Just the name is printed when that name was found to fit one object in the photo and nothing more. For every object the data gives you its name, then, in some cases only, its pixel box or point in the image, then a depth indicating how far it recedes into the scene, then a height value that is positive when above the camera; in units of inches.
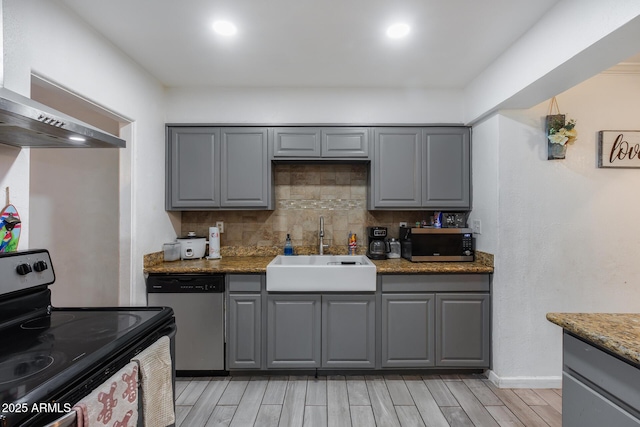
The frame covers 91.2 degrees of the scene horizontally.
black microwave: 107.3 -10.1
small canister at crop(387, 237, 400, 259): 118.0 -13.1
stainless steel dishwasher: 98.3 -30.7
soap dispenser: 119.9 -13.1
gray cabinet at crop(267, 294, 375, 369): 99.0 -36.8
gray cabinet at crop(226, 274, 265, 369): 98.8 -34.0
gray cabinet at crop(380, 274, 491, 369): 99.3 -32.5
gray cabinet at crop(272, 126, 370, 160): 112.0 +25.6
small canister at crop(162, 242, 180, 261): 108.5 -13.1
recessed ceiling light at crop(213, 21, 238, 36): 75.7 +46.0
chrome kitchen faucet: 120.3 -8.7
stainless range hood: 40.2 +12.8
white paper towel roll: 114.9 -10.8
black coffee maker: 114.4 -10.5
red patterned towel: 37.2 -24.5
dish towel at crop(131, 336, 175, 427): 49.7 -28.7
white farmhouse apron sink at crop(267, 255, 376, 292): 97.7 -20.0
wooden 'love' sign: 95.0 +20.3
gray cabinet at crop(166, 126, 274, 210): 112.0 +17.0
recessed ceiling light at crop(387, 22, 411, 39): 76.2 +46.0
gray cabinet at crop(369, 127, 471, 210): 111.9 +17.4
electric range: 33.8 -19.1
